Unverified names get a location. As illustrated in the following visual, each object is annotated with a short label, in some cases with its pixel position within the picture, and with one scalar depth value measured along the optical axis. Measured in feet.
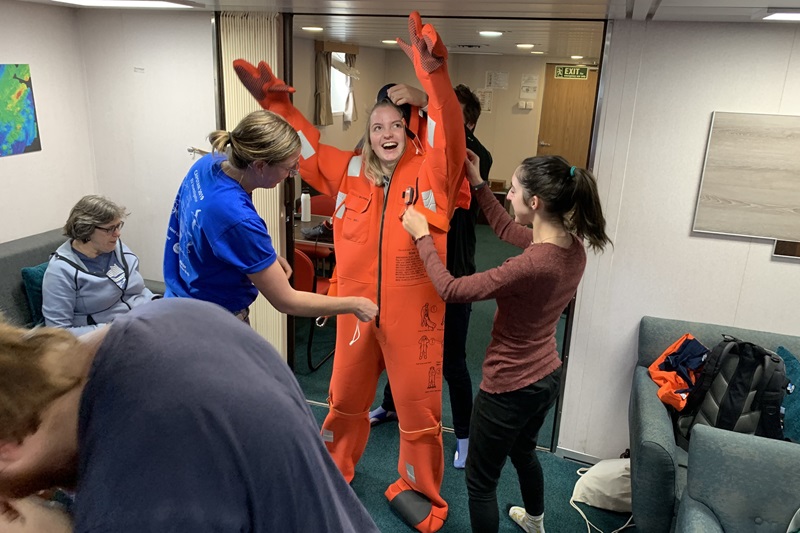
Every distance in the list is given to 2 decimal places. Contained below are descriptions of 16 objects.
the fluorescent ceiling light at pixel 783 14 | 6.17
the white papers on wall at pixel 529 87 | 22.93
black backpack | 7.03
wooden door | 22.72
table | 12.31
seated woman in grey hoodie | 8.29
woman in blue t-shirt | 5.92
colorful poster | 9.10
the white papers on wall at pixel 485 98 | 23.11
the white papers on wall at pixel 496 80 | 22.93
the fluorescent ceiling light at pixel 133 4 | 8.38
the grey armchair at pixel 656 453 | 6.73
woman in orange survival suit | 6.89
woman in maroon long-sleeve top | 5.79
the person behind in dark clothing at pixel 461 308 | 8.55
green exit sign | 22.58
